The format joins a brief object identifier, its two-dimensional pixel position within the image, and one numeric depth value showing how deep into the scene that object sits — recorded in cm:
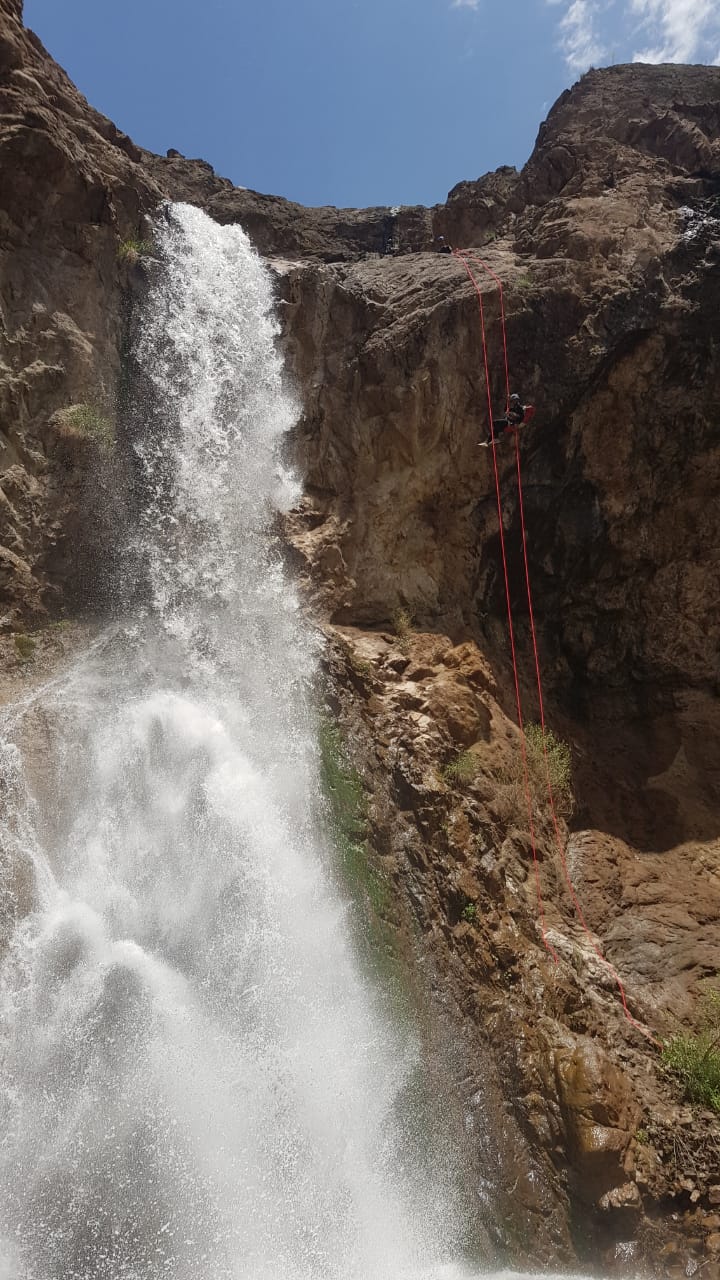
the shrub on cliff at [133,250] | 1212
